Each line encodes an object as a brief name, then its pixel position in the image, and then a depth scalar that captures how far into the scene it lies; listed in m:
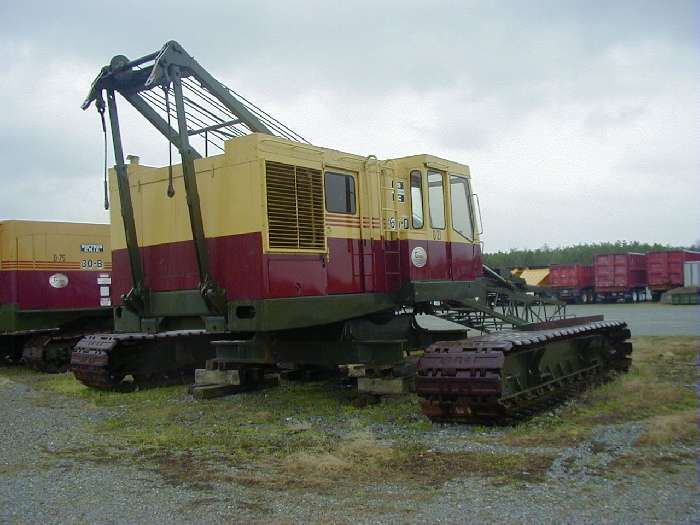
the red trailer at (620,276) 39.81
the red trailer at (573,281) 41.88
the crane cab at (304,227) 8.24
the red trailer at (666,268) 38.12
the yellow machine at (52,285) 15.29
